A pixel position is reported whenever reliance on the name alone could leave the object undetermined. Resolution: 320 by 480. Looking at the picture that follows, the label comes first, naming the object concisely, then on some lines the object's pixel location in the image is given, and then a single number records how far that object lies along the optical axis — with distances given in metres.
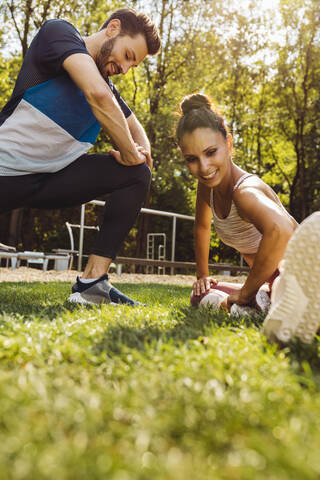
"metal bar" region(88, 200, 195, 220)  7.91
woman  2.01
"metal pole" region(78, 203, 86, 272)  7.25
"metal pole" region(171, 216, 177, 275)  8.62
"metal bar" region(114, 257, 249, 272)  7.34
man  2.34
